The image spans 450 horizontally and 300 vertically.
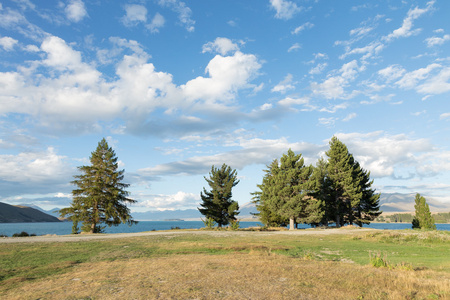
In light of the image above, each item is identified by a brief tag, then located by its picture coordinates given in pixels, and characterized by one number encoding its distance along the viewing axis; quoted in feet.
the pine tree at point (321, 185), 153.17
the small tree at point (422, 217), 181.47
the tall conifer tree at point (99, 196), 127.75
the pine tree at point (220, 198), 167.84
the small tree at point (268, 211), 160.56
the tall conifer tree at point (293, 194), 143.23
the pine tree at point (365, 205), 173.27
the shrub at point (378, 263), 38.27
